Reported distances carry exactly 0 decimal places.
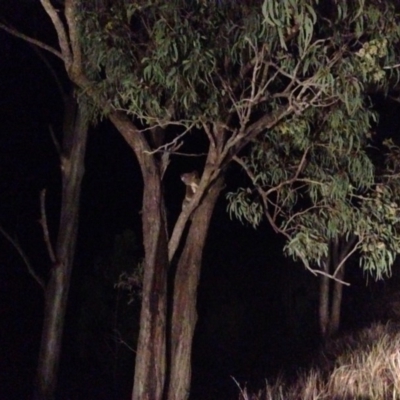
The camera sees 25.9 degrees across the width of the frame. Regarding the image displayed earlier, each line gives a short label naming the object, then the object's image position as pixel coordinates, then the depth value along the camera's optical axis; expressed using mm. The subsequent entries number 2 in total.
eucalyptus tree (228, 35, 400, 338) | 8312
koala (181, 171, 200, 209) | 8469
